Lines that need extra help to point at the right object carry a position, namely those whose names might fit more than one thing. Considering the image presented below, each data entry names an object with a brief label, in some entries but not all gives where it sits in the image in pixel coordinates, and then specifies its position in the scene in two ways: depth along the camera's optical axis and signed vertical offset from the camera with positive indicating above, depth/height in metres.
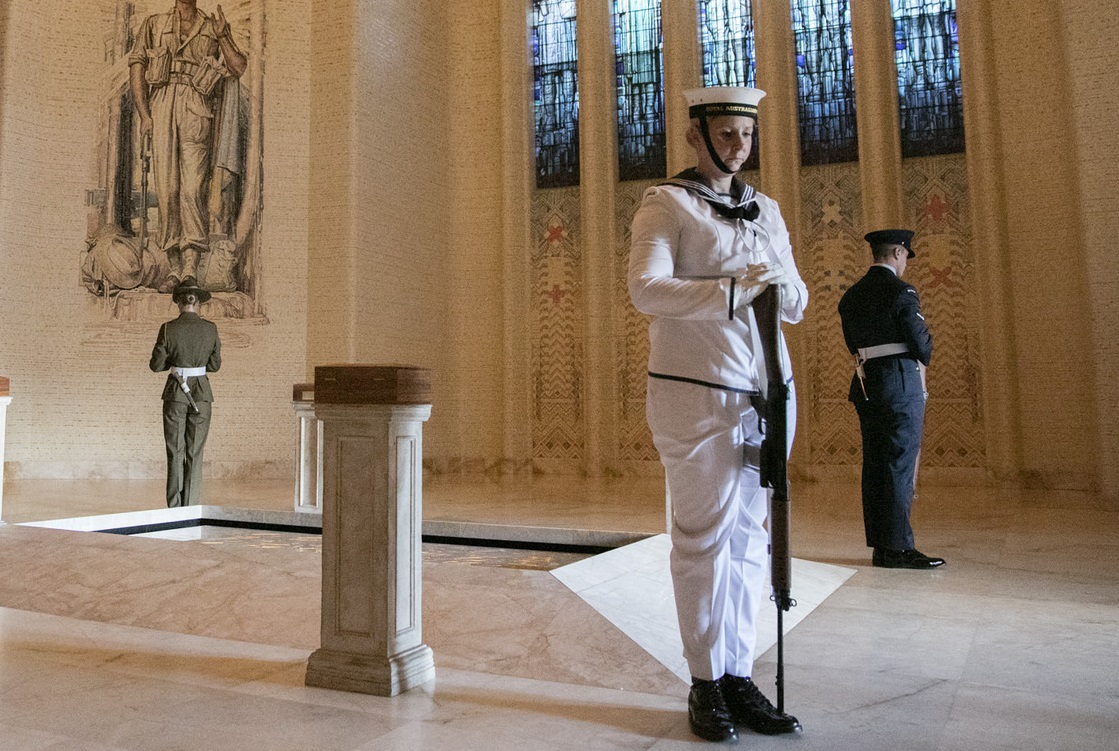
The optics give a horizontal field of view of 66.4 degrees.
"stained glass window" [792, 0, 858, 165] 11.33 +4.76
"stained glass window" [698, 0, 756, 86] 12.03 +5.61
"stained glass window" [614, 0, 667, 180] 12.35 +5.07
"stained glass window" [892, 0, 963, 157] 10.78 +4.54
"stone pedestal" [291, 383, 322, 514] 6.84 -0.07
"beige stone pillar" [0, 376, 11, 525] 5.93 +0.40
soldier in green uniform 7.17 +0.54
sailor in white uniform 2.41 +0.15
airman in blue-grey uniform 4.87 +0.24
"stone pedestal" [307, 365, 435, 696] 2.84 -0.27
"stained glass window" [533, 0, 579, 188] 12.73 +5.28
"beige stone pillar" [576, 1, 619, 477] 11.96 +3.11
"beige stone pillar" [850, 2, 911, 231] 10.67 +3.94
